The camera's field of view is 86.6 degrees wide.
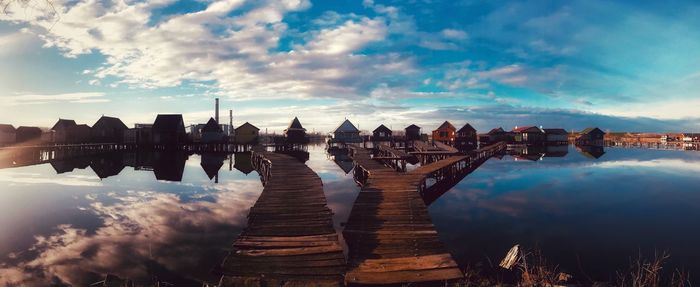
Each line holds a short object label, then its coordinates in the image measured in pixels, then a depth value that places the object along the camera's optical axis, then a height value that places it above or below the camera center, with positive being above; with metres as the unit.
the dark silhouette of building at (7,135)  65.56 +1.36
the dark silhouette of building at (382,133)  81.12 +1.20
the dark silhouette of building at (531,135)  91.50 +0.60
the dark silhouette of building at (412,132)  79.19 +1.41
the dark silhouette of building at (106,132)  70.34 +1.81
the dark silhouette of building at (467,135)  81.04 +0.69
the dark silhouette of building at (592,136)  97.19 +0.21
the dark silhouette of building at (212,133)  67.81 +1.38
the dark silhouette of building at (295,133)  71.91 +1.32
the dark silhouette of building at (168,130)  64.75 +1.89
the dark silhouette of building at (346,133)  80.94 +1.36
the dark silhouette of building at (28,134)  70.06 +1.59
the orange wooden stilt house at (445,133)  80.38 +1.15
